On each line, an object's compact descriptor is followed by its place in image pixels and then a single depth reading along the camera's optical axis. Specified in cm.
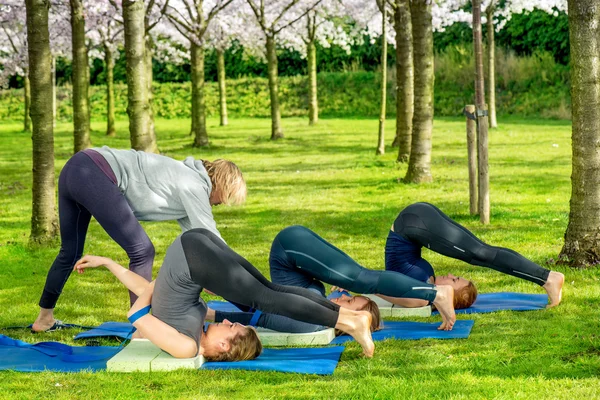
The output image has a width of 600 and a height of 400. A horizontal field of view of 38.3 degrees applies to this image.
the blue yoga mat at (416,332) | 594
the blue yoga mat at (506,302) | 671
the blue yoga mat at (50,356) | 544
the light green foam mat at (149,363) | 532
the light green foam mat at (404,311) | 674
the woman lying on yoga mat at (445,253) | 639
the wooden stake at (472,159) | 1095
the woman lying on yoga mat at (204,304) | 512
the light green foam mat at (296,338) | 595
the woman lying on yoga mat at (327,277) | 577
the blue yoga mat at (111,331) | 628
